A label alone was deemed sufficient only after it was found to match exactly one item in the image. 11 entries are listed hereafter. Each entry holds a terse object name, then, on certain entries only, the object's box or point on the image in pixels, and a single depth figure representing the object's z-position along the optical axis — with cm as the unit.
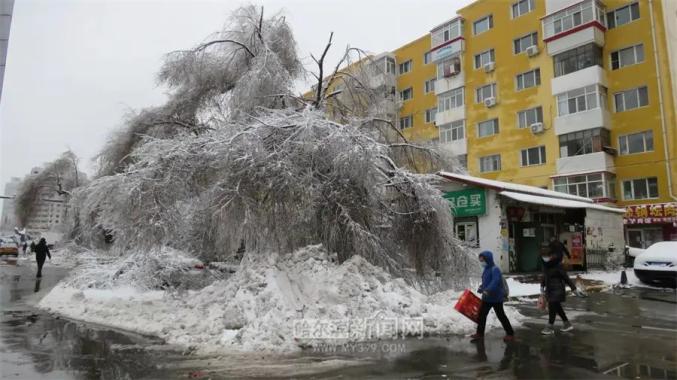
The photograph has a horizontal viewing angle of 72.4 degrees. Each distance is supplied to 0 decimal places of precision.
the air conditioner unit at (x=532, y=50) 3366
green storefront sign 1977
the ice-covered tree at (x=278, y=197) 927
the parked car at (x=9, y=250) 3938
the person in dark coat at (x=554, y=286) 820
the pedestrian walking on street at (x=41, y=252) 1919
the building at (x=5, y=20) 705
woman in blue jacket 757
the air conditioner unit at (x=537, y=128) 3288
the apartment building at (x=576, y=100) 2864
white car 1475
